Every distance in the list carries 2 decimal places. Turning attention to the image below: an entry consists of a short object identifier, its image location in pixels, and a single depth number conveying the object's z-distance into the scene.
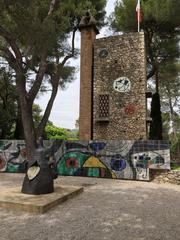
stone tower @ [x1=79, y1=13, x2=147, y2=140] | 9.52
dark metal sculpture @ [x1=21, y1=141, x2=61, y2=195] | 4.44
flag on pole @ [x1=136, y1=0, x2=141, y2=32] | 9.51
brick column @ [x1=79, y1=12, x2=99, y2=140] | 9.86
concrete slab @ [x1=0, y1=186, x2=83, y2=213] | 3.70
